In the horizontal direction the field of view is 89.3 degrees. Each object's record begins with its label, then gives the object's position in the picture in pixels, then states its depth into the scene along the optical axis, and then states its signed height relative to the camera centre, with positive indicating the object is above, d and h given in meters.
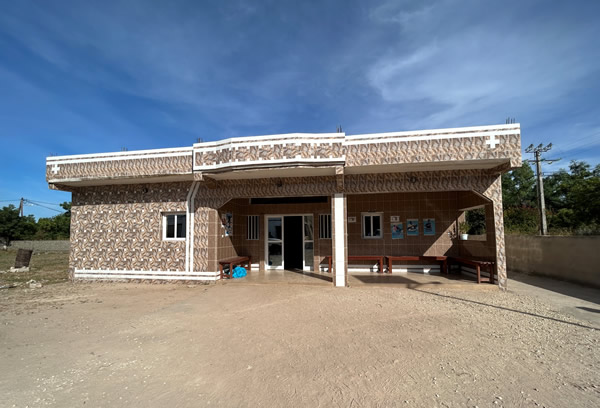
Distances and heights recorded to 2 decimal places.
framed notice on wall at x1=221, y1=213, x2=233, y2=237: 10.09 +0.18
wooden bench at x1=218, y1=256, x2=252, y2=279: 9.60 -1.10
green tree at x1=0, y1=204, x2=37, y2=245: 31.41 +0.57
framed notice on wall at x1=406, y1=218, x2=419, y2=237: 10.75 -0.05
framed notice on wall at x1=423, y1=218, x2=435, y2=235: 10.72 -0.02
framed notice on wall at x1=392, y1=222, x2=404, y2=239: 10.80 -0.15
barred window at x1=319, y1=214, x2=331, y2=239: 11.05 +0.03
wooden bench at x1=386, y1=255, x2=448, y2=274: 10.15 -1.12
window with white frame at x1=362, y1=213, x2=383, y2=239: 10.98 +0.04
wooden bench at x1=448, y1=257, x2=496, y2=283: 8.25 -1.15
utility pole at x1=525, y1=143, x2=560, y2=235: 17.77 +2.62
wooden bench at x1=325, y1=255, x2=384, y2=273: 10.35 -1.08
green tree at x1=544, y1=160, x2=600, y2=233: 15.78 +1.59
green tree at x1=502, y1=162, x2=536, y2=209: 28.06 +3.50
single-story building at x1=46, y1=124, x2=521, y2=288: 7.95 +0.90
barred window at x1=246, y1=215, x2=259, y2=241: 11.57 +0.00
